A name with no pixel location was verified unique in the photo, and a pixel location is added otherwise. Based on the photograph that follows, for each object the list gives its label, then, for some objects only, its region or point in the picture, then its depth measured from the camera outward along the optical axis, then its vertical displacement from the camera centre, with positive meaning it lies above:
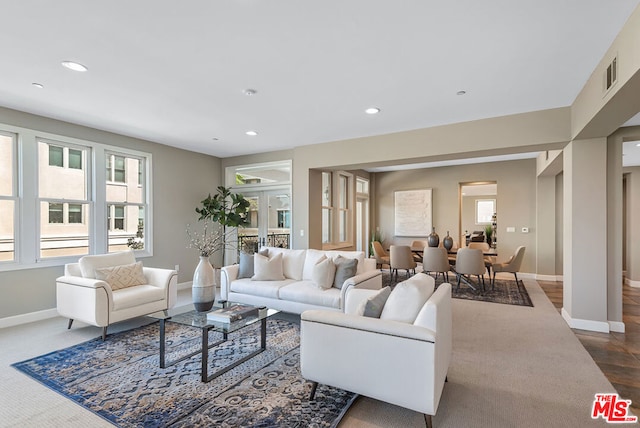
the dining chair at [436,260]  6.12 -0.86
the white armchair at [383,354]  1.90 -0.89
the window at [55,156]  4.53 +0.84
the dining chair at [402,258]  6.69 -0.90
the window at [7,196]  4.05 +0.24
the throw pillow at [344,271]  4.06 -0.71
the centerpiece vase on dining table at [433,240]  6.55 -0.52
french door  6.66 -0.13
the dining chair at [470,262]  5.75 -0.85
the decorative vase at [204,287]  3.23 -0.73
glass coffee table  2.66 -0.99
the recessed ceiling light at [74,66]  2.90 +1.37
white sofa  3.84 -0.94
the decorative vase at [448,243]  6.68 -0.59
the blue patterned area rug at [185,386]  2.14 -1.35
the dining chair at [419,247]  7.26 -0.77
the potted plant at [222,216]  6.31 -0.03
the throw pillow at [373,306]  2.29 -0.66
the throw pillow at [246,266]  4.73 -0.76
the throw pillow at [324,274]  4.05 -0.75
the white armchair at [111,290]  3.51 -0.91
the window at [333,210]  7.22 +0.11
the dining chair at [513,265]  5.93 -0.94
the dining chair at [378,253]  7.51 -0.91
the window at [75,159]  4.75 +0.84
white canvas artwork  8.54 +0.04
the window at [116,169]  5.21 +0.76
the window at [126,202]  5.21 +0.22
